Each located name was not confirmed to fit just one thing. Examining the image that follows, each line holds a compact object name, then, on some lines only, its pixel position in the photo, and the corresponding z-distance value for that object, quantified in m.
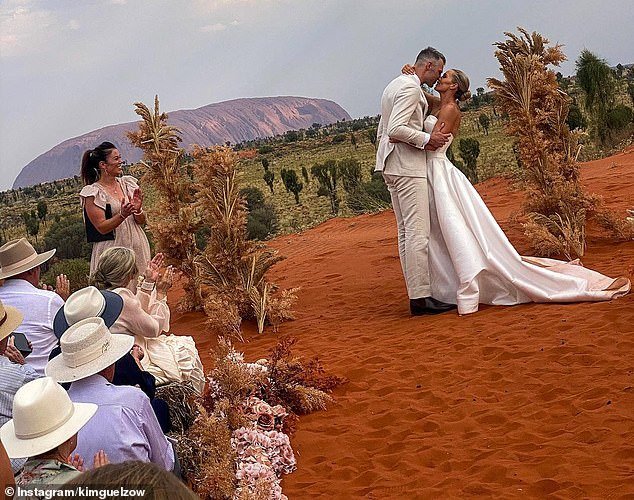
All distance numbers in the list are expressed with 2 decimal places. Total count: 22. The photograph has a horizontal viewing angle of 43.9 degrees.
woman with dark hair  6.81
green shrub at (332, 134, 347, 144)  45.99
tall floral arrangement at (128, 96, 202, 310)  9.09
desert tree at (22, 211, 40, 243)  25.98
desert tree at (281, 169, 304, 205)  25.59
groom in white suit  7.46
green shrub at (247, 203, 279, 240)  18.73
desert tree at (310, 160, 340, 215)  23.25
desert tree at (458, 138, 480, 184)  21.12
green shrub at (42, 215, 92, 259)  19.83
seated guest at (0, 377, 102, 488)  2.67
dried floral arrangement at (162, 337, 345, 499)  4.30
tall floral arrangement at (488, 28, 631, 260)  8.76
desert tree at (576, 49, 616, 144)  21.67
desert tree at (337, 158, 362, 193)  24.31
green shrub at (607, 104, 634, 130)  21.34
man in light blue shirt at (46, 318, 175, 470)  3.36
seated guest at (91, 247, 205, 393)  4.79
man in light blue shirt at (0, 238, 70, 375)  4.71
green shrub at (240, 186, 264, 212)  22.28
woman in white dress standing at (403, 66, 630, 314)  7.00
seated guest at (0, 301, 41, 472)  3.50
